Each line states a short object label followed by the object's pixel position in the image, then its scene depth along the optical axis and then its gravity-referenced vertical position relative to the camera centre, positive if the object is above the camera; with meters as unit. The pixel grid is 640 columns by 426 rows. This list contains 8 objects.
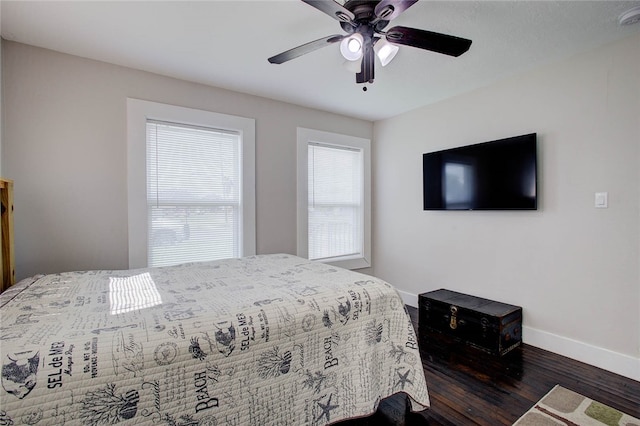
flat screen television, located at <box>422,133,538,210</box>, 2.58 +0.32
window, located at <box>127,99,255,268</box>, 2.58 +0.25
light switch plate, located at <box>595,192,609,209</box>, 2.20 +0.06
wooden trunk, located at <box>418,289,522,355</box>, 2.45 -0.97
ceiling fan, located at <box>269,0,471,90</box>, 1.41 +0.92
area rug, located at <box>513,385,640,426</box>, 1.64 -1.16
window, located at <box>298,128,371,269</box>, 3.52 +0.15
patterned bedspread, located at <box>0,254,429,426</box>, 0.91 -0.51
